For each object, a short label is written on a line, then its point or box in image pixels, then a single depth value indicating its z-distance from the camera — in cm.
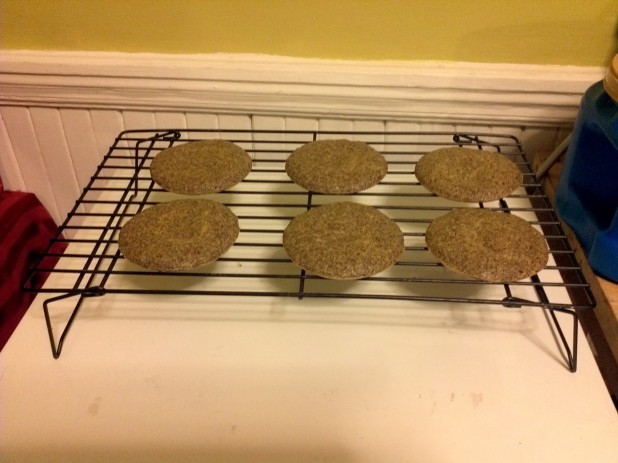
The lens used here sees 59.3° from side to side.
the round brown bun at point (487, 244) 71
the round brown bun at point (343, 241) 71
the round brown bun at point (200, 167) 87
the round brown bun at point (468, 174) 85
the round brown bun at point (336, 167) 86
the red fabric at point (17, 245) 109
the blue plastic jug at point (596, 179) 77
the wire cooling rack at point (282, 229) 76
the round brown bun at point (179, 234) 72
